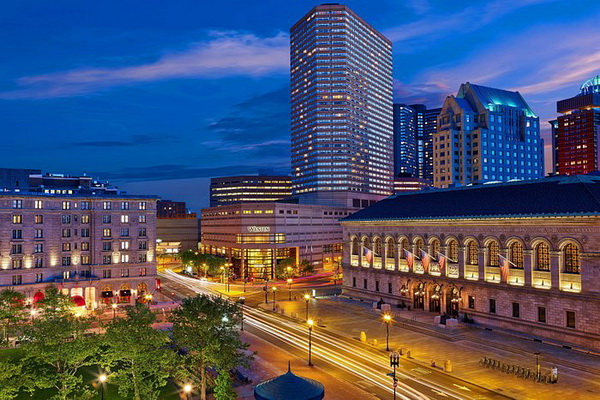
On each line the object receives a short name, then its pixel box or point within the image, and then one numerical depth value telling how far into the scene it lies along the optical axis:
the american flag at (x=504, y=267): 63.44
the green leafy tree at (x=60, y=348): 36.84
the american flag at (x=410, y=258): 78.81
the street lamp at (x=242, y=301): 88.50
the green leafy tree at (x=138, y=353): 37.00
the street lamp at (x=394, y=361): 40.75
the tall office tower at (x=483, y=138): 178.88
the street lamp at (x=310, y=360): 50.56
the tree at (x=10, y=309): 56.24
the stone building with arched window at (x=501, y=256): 56.69
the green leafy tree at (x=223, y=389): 34.91
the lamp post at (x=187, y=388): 37.38
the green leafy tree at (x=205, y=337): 39.47
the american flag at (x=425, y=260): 75.44
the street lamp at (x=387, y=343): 52.96
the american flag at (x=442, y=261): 72.88
